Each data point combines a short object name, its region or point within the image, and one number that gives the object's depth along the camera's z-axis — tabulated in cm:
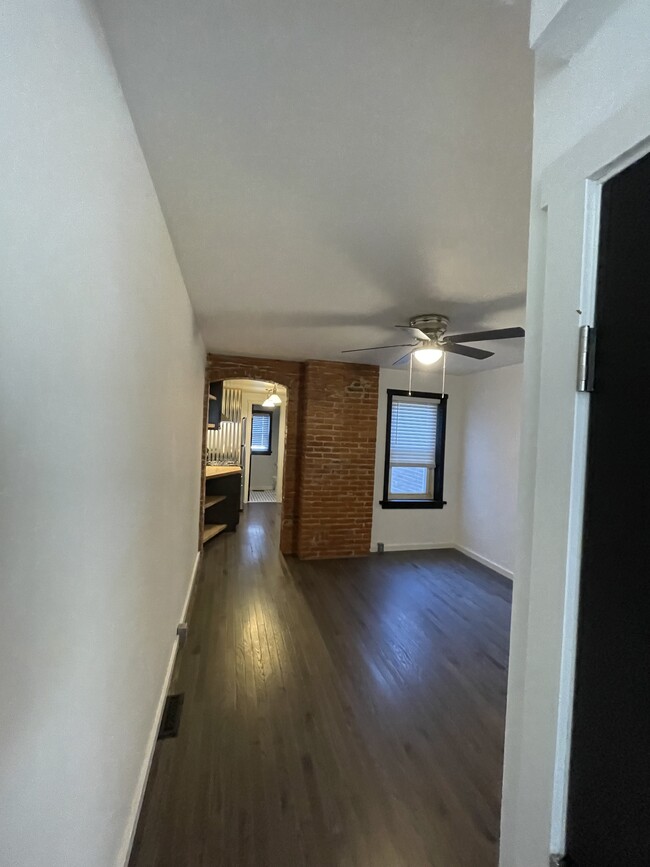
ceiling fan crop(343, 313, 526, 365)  272
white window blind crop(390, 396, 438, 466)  527
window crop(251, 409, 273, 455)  968
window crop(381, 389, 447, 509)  523
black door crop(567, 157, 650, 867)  45
